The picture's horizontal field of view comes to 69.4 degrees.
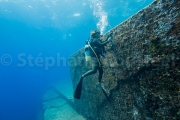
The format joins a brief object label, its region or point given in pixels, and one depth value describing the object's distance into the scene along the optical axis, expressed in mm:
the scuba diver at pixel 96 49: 3560
